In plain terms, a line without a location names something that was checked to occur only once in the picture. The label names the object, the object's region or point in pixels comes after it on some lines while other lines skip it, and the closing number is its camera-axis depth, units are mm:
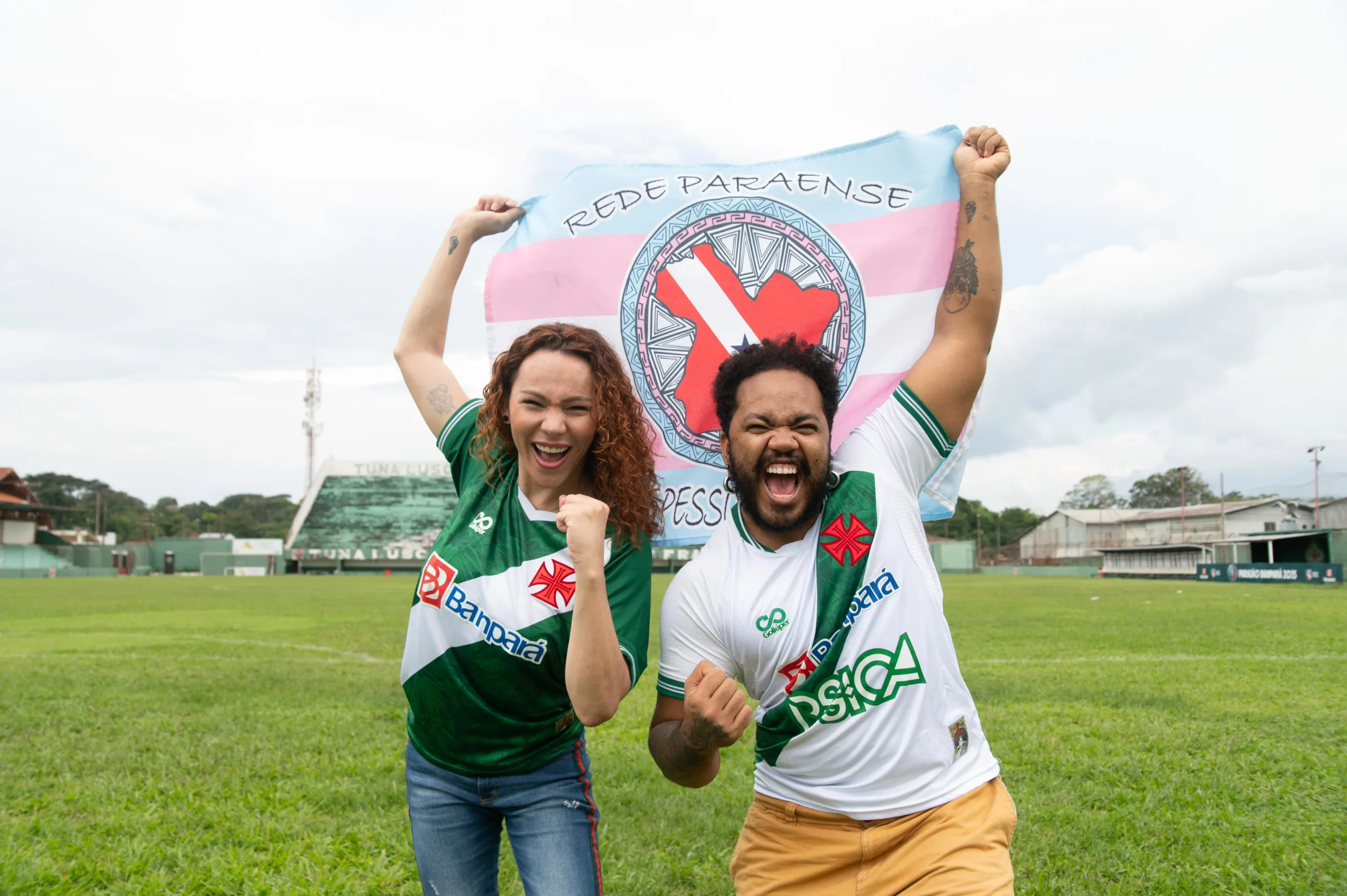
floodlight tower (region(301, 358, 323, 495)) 90938
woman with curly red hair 2438
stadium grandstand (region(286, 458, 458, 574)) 68000
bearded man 2289
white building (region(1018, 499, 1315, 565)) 62844
